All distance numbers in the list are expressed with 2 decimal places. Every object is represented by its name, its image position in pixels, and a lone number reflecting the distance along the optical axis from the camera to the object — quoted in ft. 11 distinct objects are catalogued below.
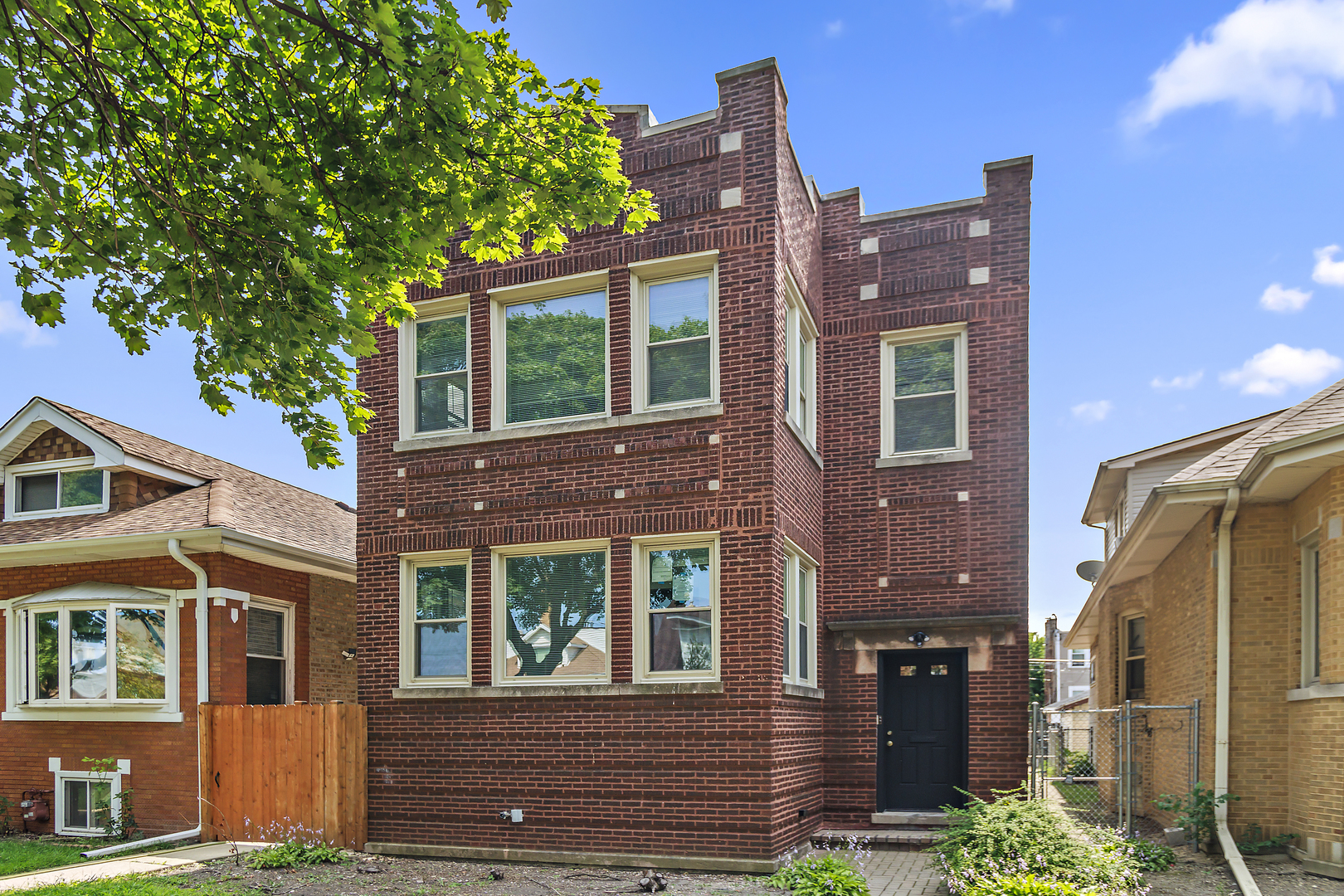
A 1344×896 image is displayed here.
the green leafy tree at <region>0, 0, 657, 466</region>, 22.44
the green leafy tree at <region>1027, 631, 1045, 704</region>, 133.49
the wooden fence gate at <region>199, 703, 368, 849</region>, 39.40
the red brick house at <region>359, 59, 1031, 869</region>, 35.86
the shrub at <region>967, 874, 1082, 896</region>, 24.95
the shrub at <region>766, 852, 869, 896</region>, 29.71
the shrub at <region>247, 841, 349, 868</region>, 35.63
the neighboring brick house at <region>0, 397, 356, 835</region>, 44.09
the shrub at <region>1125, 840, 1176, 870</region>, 30.45
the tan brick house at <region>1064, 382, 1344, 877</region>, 29.17
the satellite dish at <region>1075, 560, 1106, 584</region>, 66.64
